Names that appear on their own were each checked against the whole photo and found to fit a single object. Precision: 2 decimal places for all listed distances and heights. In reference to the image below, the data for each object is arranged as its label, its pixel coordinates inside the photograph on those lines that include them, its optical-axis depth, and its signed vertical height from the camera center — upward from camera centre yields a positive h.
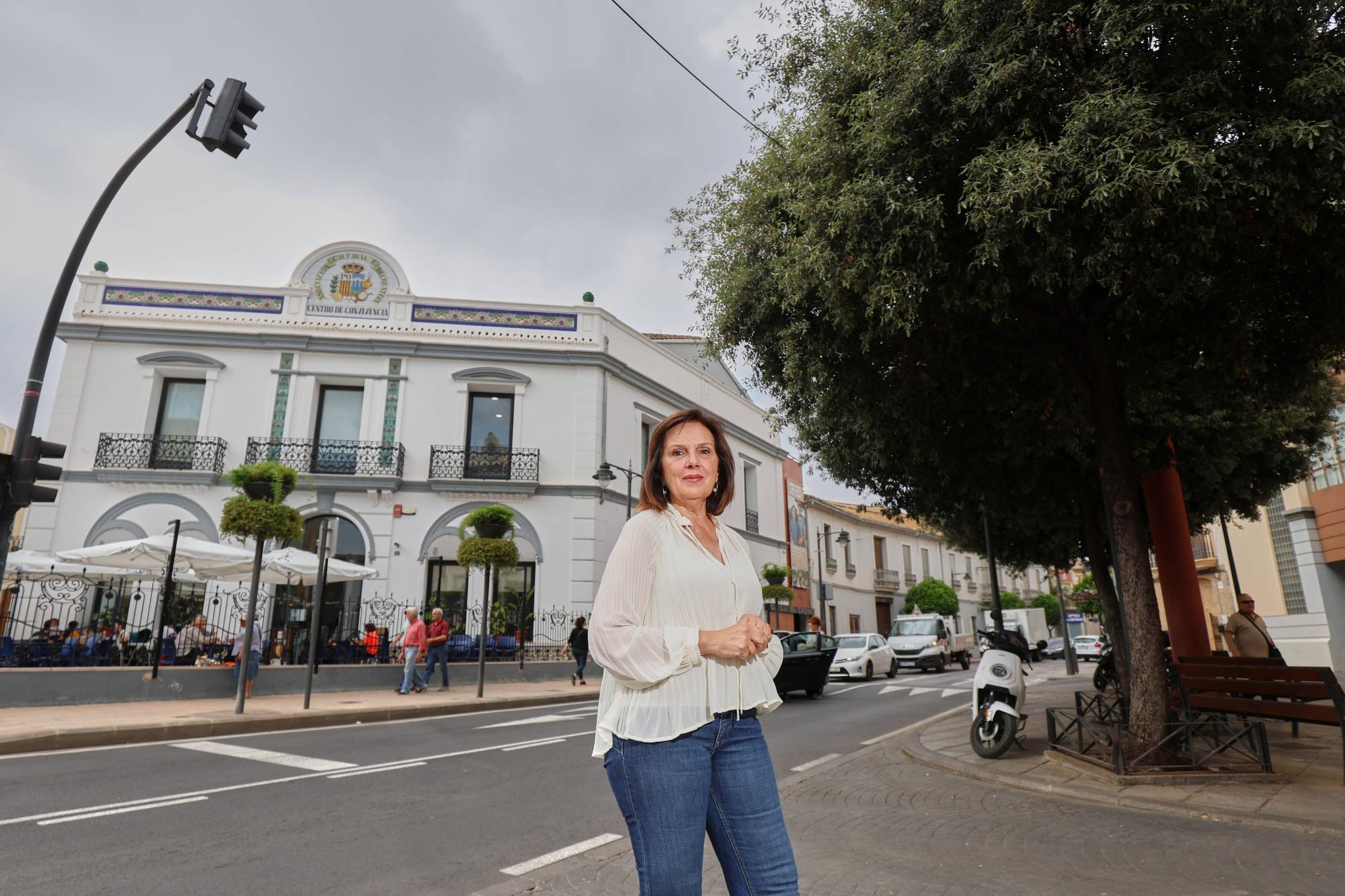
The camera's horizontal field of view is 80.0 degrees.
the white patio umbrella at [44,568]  15.15 +1.73
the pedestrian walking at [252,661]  13.60 -0.12
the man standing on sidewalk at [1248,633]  11.27 +0.09
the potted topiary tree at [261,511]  12.27 +2.15
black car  15.50 -0.33
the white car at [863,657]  21.78 -0.34
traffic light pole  8.82 +4.11
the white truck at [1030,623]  33.75 +0.81
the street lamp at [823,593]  30.91 +1.97
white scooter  7.91 -0.55
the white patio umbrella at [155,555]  14.12 +1.76
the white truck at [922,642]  26.08 +0.06
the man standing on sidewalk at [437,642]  16.20 +0.18
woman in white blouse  2.02 -0.16
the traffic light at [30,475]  8.47 +1.87
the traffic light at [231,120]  9.09 +5.97
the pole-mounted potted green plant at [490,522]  16.44 +2.58
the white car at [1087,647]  35.97 -0.22
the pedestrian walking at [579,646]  18.28 +0.07
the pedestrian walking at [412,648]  15.30 +0.06
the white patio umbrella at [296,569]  16.19 +1.71
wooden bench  6.50 -0.42
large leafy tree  5.42 +3.08
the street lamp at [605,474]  19.00 +4.04
